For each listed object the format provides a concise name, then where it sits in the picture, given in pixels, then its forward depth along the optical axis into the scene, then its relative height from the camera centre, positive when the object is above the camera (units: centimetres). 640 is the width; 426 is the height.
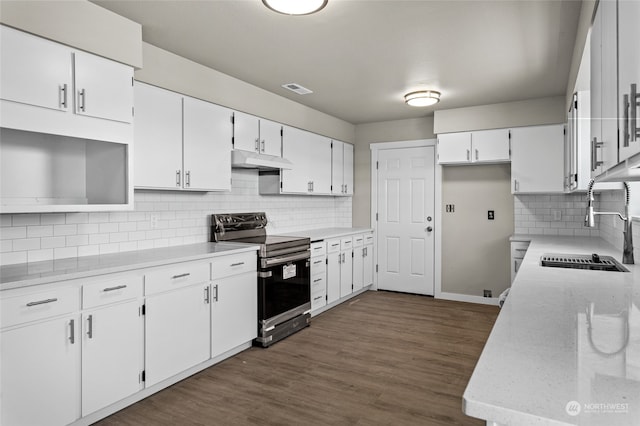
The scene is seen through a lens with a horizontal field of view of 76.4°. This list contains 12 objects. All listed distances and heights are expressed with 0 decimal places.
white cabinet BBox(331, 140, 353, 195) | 569 +63
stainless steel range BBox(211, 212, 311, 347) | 369 -61
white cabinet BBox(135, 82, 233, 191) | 307 +57
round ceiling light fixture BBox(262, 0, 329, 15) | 238 +122
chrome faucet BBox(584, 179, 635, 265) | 251 -13
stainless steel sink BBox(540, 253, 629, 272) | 248 -33
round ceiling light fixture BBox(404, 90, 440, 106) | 440 +125
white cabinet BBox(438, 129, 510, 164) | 496 +81
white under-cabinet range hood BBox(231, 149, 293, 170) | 378 +49
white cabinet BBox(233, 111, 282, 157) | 393 +79
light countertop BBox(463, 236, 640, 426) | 78 -37
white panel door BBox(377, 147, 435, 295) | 578 -12
